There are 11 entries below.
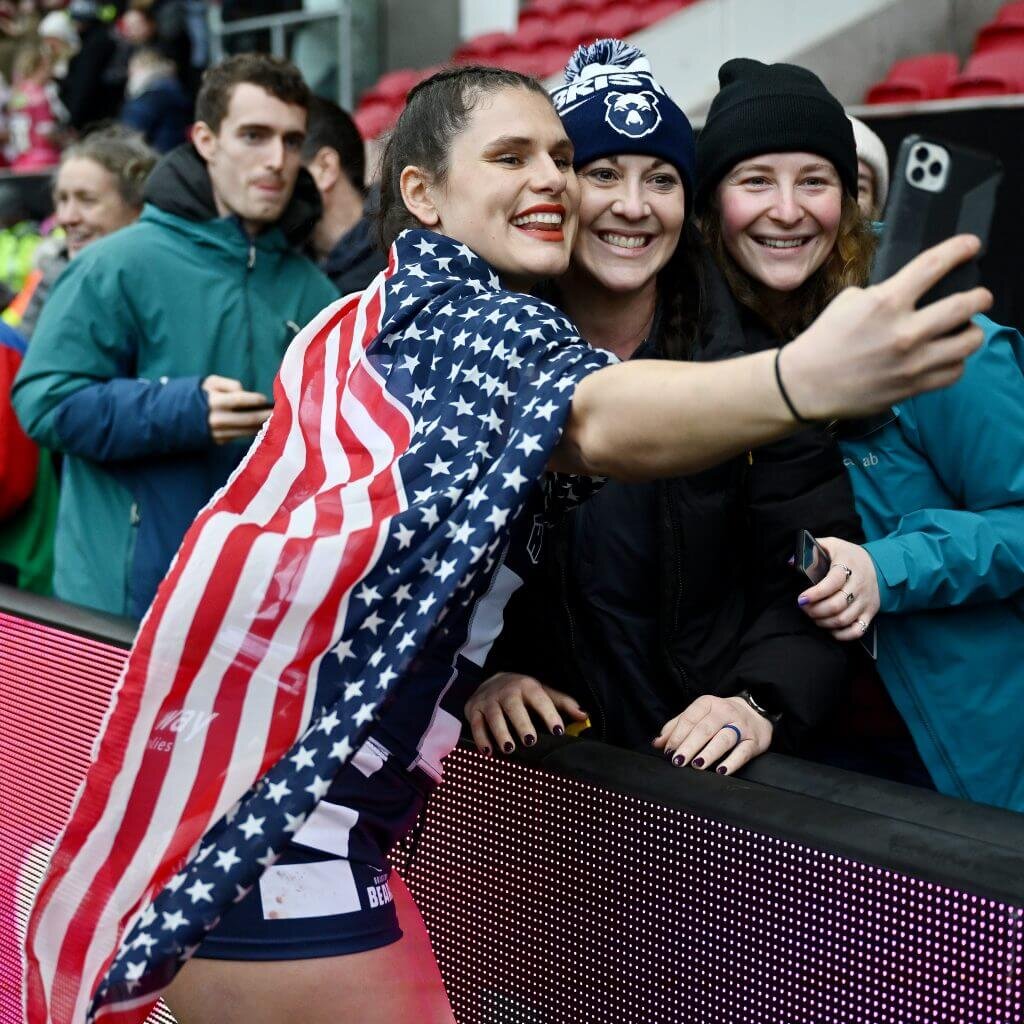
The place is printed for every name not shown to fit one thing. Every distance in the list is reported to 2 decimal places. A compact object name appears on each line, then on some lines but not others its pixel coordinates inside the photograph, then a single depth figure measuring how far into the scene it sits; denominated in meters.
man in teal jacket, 3.22
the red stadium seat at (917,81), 7.05
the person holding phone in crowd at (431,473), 1.25
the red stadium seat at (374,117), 9.12
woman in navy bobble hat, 1.96
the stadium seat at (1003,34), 7.32
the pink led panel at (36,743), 2.38
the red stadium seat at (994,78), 6.56
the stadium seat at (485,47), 9.81
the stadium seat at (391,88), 9.66
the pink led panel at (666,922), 1.46
